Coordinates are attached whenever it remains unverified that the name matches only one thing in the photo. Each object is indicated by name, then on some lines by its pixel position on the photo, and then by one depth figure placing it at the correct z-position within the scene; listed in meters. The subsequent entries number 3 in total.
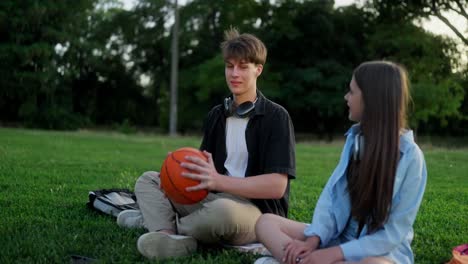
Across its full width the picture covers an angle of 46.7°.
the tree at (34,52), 29.64
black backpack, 4.93
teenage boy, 3.47
